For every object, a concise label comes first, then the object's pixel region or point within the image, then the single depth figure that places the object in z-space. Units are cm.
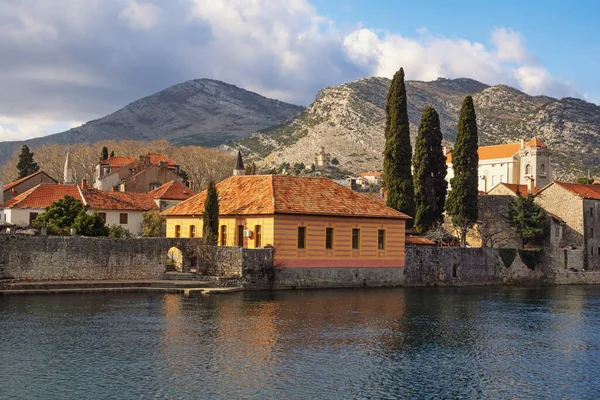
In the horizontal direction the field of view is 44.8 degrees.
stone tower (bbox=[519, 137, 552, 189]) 10206
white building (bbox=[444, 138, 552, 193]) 10244
